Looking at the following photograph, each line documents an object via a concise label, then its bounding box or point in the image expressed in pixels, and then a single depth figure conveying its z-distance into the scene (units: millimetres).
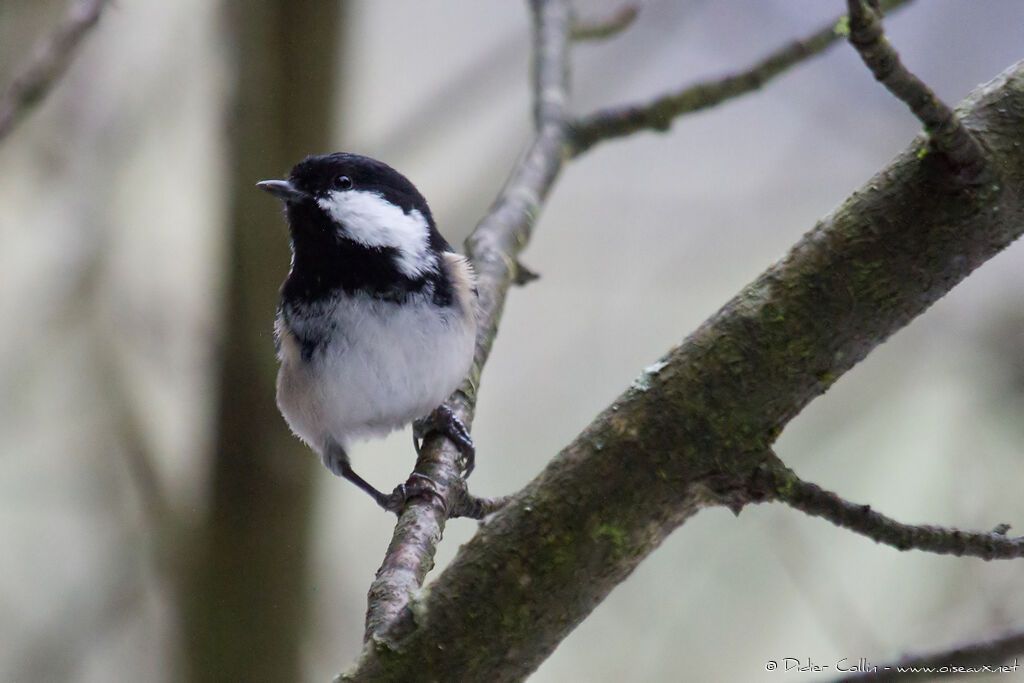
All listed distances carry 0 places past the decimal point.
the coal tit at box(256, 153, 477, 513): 3841
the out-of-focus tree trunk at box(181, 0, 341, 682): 3910
